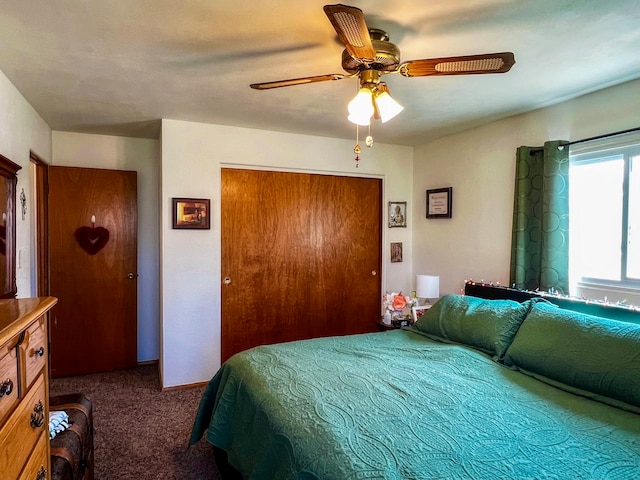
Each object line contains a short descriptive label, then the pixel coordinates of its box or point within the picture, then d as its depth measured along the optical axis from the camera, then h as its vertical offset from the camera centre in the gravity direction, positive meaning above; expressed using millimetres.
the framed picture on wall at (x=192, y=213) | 3293 +155
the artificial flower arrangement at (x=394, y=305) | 3242 -622
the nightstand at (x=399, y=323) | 3220 -766
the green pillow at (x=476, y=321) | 2242 -564
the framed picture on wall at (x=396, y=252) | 4207 -216
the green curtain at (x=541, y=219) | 2646 +103
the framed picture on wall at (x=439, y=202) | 3736 +310
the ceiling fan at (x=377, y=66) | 1487 +725
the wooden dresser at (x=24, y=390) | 968 -466
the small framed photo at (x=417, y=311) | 3203 -661
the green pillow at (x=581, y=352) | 1664 -569
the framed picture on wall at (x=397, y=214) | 4184 +203
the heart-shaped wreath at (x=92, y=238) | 3598 -78
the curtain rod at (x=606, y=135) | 2314 +632
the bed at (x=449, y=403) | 1237 -717
